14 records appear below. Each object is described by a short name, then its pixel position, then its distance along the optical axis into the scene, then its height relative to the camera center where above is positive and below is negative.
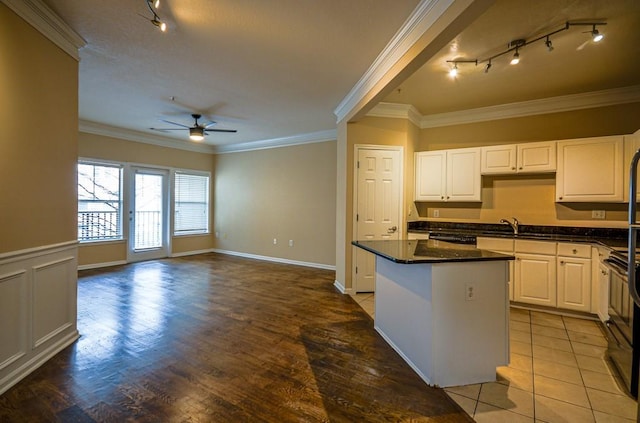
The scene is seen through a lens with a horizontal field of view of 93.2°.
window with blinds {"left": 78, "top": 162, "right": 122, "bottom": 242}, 5.69 +0.07
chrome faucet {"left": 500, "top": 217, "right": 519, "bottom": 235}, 4.21 -0.17
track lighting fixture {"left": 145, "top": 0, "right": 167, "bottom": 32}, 2.20 +1.47
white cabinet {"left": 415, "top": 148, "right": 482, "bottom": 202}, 4.32 +0.53
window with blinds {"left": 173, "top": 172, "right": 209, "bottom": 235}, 7.31 +0.08
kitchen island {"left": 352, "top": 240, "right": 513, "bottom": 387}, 2.15 -0.75
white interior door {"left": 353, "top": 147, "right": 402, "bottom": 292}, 4.39 +0.11
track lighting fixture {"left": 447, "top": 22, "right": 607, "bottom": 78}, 2.48 +1.53
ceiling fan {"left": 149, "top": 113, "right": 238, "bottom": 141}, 5.06 +1.29
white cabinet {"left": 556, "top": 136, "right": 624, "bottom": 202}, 3.51 +0.52
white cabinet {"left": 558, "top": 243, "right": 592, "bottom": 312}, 3.42 -0.73
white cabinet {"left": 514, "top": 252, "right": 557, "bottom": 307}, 3.59 -0.81
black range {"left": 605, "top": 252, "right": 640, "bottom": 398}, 2.03 -0.82
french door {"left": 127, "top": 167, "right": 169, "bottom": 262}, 6.46 -0.18
